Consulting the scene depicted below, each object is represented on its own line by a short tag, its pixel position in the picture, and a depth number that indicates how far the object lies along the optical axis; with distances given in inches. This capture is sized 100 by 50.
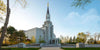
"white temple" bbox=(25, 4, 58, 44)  1878.6
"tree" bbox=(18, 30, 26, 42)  1052.6
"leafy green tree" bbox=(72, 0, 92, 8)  209.5
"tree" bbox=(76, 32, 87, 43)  1524.1
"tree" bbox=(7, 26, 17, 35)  970.8
